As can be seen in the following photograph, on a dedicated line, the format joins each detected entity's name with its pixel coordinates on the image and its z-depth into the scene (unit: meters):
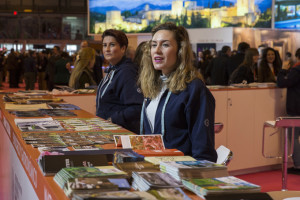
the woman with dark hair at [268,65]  7.28
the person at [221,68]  8.88
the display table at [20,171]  1.87
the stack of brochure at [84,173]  1.66
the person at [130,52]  8.03
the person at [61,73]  9.91
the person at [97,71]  7.88
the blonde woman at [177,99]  2.54
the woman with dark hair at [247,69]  7.11
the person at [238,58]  7.99
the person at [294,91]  6.57
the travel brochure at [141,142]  2.38
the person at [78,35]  32.34
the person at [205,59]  12.05
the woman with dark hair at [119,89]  3.90
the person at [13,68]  19.64
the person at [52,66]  13.53
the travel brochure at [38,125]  3.14
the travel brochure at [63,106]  4.47
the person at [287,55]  12.51
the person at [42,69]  18.25
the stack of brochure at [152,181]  1.60
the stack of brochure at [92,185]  1.51
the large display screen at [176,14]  15.49
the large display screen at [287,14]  15.66
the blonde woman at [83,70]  5.90
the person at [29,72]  17.50
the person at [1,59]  20.17
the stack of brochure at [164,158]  2.06
